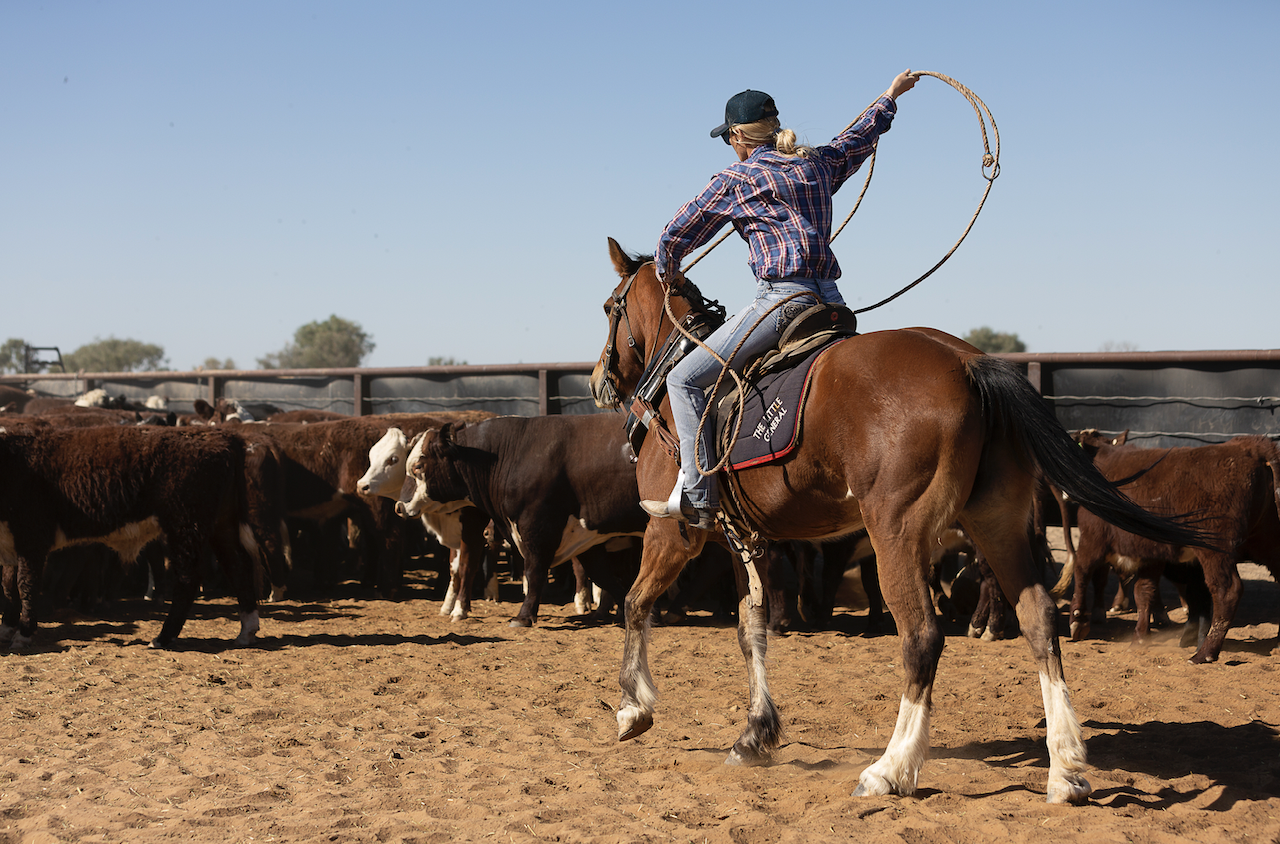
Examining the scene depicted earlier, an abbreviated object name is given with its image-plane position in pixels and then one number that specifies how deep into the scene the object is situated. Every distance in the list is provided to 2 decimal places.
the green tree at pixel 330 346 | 86.62
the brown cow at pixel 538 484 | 9.45
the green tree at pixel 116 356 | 83.88
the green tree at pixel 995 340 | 69.31
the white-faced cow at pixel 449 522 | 9.92
